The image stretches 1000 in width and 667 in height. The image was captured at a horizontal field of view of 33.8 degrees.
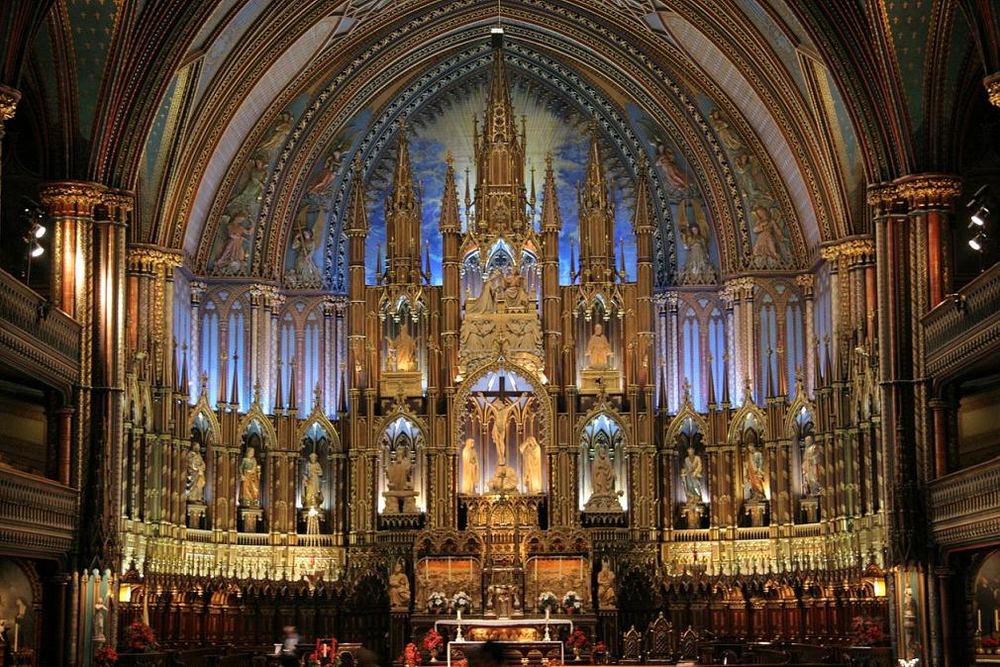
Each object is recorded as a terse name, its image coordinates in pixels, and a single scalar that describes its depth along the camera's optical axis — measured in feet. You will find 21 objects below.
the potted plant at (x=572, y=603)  145.18
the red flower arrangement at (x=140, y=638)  116.47
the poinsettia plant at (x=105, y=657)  107.96
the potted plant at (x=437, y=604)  144.77
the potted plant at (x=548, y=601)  145.48
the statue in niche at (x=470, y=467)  151.84
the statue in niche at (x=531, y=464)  151.64
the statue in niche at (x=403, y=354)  154.92
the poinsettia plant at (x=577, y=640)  133.08
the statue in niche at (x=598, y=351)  153.89
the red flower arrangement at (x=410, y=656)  112.06
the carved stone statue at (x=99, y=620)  113.60
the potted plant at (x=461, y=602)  145.28
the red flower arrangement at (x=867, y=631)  115.44
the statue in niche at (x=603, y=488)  150.41
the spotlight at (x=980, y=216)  108.27
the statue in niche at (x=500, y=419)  152.87
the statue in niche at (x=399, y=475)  151.43
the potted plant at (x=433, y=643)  127.85
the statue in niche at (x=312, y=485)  151.74
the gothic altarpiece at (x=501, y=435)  144.97
